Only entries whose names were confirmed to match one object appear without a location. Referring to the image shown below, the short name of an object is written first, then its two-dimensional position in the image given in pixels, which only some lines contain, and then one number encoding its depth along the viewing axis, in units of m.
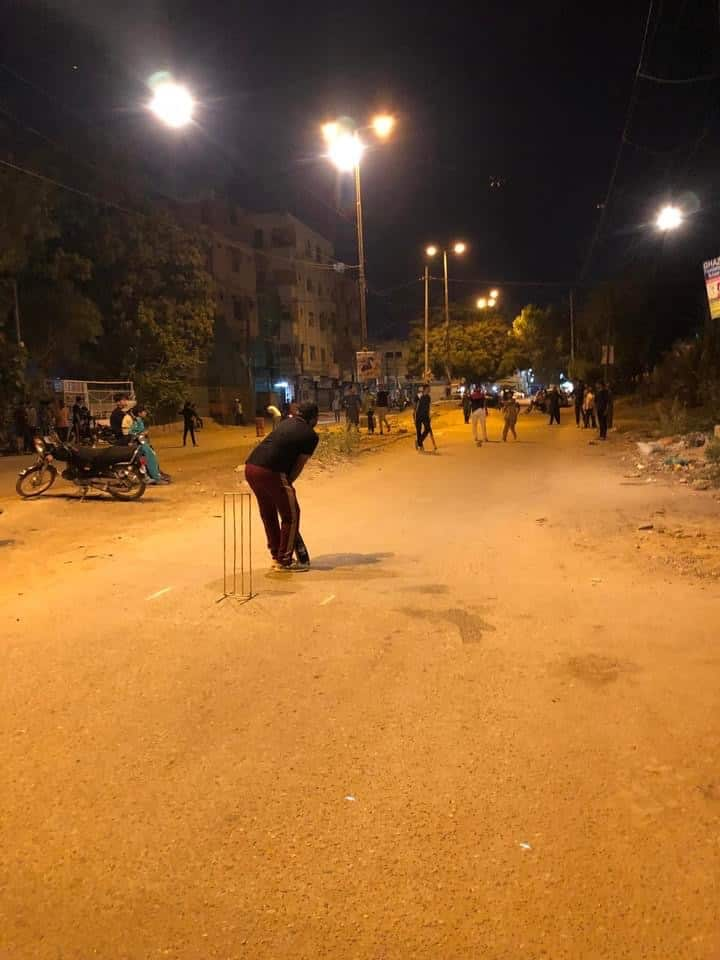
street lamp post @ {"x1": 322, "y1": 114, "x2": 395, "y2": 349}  22.85
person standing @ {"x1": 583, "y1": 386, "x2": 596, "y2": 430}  29.73
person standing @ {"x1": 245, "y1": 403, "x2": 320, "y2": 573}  7.56
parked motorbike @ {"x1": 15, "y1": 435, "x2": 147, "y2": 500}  13.20
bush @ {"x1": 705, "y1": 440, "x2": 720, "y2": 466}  14.91
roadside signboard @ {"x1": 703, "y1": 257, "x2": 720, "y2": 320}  17.55
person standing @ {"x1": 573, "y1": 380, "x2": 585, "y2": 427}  31.88
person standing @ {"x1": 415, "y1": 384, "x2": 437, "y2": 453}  21.44
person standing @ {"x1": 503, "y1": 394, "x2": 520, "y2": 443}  24.84
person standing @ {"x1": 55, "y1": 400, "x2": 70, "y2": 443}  23.77
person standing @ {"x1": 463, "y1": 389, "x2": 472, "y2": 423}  33.97
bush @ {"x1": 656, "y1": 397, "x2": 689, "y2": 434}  22.19
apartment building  63.22
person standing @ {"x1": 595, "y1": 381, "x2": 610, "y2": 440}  23.94
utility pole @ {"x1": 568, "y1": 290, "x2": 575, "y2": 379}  51.41
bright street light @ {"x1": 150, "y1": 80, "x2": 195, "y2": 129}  14.17
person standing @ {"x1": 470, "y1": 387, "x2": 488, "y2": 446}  24.06
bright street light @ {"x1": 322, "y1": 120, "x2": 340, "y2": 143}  23.53
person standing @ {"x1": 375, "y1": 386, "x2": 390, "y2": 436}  29.47
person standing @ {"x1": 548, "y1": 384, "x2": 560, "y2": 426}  34.25
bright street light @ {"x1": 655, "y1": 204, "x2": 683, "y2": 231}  25.89
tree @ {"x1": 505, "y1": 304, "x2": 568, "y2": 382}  62.62
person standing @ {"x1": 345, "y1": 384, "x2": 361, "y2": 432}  26.64
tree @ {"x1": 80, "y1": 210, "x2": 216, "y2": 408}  33.00
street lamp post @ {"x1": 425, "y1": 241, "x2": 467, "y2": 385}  43.77
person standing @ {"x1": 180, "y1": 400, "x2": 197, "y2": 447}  27.53
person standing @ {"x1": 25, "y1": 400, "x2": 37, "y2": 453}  25.05
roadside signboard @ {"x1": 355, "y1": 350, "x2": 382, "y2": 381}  24.56
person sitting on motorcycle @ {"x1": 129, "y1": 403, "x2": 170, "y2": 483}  14.85
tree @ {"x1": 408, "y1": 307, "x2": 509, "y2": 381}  57.12
